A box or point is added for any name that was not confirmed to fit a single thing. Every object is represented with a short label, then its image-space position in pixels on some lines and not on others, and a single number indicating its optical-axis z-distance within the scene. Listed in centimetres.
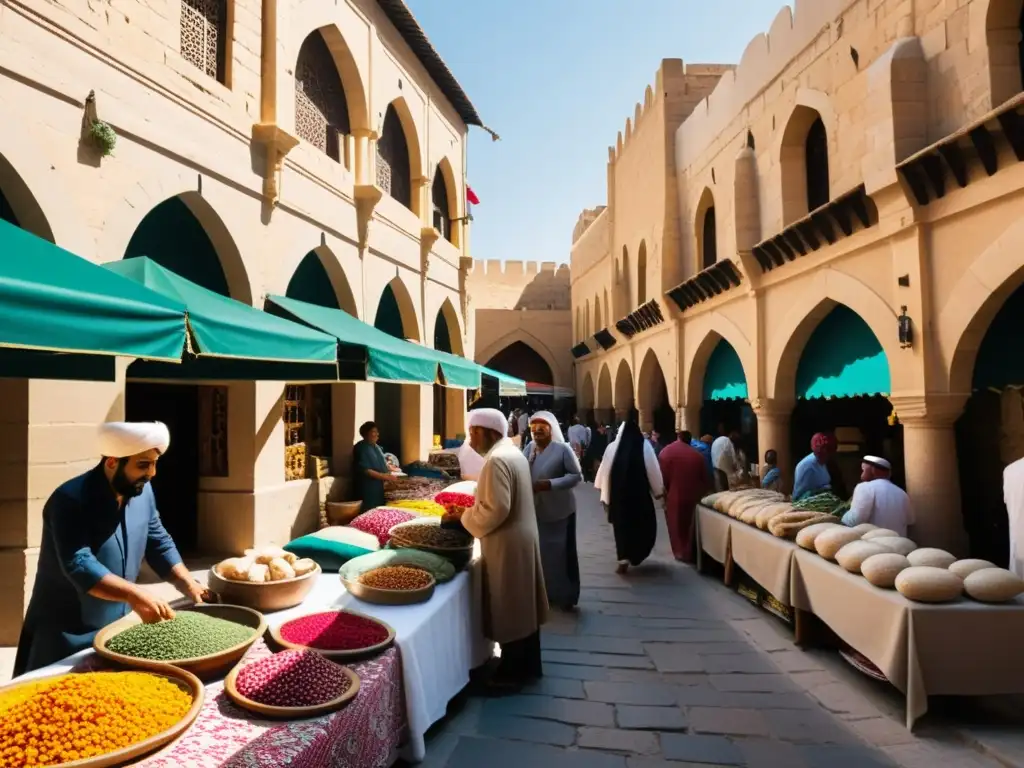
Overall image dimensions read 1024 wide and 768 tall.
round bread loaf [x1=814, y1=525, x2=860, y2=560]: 457
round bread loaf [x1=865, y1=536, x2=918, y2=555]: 427
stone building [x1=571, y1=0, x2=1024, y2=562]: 598
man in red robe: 773
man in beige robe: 393
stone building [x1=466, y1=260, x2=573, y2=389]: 2725
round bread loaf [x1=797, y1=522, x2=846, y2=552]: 490
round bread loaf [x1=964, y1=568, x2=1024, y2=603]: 362
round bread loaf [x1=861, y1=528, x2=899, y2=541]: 461
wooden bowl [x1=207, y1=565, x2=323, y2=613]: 311
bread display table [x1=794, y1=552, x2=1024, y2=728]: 357
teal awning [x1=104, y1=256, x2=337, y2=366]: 365
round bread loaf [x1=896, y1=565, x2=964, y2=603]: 361
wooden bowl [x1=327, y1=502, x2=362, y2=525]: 795
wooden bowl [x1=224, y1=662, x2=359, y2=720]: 213
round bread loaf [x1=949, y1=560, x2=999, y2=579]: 384
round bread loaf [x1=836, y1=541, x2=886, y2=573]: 420
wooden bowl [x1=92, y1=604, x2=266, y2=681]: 229
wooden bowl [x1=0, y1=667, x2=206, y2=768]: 171
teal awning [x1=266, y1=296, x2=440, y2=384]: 544
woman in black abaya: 709
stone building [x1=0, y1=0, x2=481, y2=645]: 438
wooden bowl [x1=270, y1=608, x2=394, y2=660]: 264
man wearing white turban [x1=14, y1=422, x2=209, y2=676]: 250
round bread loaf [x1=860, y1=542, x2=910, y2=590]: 389
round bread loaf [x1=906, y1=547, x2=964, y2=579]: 398
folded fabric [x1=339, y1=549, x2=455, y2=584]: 376
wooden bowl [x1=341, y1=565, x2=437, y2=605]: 338
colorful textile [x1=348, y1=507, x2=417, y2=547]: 476
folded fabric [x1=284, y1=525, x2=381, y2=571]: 407
